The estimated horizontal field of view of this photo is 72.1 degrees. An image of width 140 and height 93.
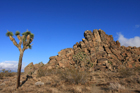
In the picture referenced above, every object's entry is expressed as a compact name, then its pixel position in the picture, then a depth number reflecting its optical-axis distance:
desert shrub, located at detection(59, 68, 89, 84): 10.14
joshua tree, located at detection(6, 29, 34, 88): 10.02
